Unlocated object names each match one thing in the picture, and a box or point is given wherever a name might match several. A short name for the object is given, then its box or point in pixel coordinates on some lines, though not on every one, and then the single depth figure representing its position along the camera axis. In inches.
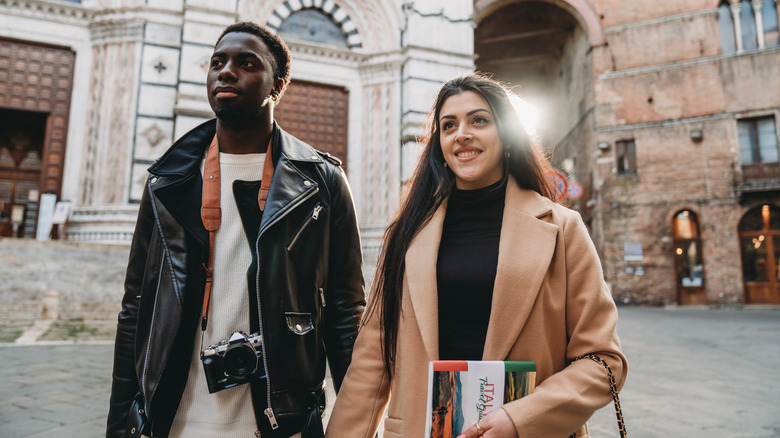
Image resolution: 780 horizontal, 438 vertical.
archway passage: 749.9
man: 57.2
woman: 51.9
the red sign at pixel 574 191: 471.5
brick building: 641.6
